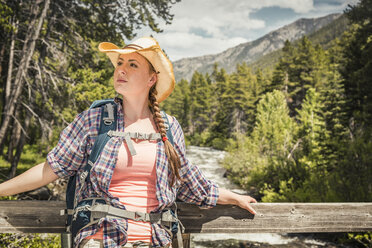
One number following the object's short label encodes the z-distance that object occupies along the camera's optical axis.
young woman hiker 1.77
